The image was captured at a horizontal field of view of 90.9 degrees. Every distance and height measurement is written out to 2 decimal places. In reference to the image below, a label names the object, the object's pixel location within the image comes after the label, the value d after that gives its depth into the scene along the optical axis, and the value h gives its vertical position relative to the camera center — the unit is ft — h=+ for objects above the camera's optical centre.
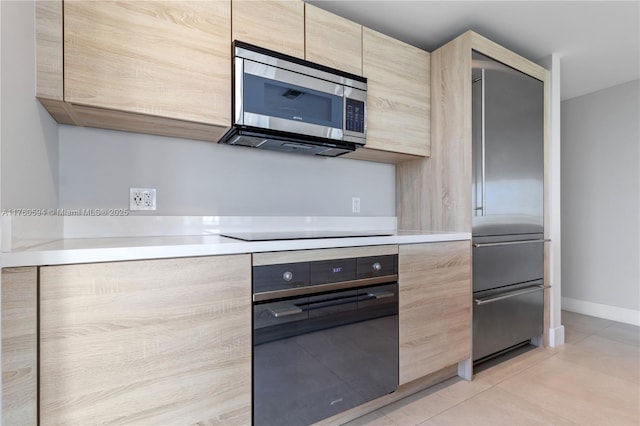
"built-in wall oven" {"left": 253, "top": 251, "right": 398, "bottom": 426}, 4.00 -1.72
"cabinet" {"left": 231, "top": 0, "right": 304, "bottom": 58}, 4.77 +3.00
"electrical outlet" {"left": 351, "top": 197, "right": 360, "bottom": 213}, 7.35 +0.21
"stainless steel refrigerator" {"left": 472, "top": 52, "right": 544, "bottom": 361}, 6.47 +0.14
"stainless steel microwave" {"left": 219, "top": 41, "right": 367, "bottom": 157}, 4.81 +1.84
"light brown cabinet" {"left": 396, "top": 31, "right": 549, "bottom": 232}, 6.33 +1.53
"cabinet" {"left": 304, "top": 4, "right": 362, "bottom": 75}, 5.39 +3.09
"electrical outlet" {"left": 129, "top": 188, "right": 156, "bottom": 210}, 5.09 +0.25
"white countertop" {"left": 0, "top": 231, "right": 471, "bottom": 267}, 2.90 -0.38
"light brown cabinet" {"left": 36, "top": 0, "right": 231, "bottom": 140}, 3.80 +1.97
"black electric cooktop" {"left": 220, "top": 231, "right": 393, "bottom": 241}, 5.31 -0.36
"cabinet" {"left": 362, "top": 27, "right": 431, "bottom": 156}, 6.11 +2.45
